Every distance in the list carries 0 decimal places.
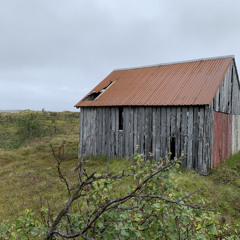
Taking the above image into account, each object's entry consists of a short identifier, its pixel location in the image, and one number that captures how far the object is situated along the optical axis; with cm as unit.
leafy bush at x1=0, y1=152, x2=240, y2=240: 234
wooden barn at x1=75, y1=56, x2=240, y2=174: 1151
